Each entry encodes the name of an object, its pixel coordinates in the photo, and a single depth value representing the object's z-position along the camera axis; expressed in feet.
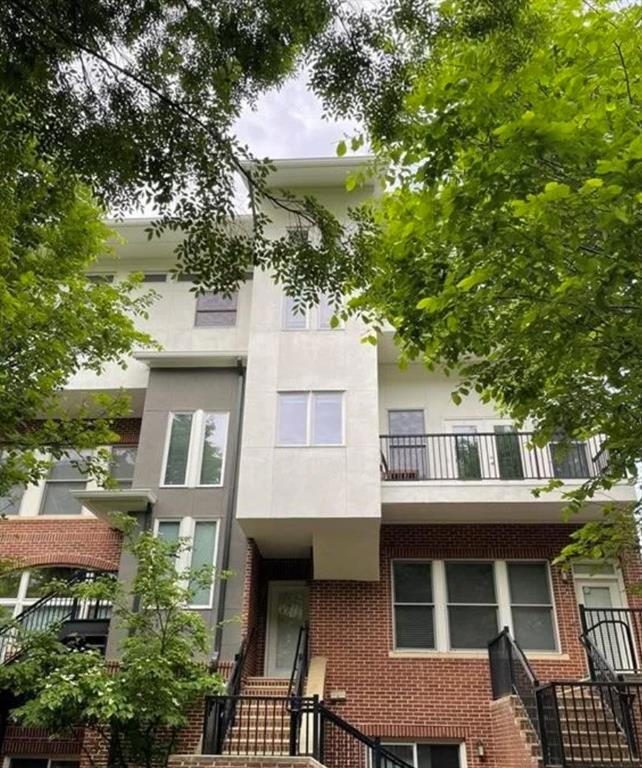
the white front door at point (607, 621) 34.04
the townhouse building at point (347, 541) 33.22
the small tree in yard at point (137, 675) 25.77
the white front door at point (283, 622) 37.91
